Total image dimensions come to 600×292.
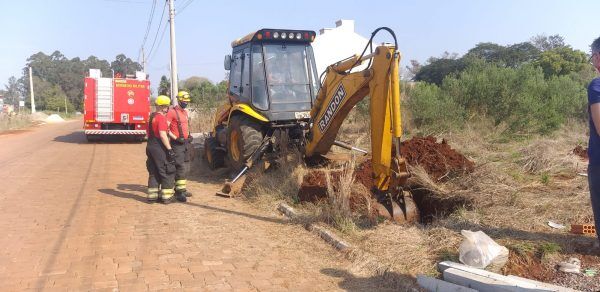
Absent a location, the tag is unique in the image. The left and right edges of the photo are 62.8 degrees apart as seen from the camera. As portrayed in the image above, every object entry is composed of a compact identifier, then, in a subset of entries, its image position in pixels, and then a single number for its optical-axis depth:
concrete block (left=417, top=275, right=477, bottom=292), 3.94
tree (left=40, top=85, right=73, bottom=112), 69.25
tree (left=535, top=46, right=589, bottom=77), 29.03
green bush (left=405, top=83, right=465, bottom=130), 13.98
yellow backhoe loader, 5.71
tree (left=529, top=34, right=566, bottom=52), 45.59
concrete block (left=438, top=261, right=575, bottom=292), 3.68
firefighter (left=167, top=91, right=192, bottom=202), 8.16
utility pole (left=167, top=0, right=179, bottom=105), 21.55
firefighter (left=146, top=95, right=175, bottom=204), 7.97
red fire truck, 18.39
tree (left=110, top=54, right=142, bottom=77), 96.50
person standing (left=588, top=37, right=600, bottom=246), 3.59
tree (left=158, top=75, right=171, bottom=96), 67.57
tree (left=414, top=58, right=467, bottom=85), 34.09
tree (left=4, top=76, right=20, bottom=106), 91.01
